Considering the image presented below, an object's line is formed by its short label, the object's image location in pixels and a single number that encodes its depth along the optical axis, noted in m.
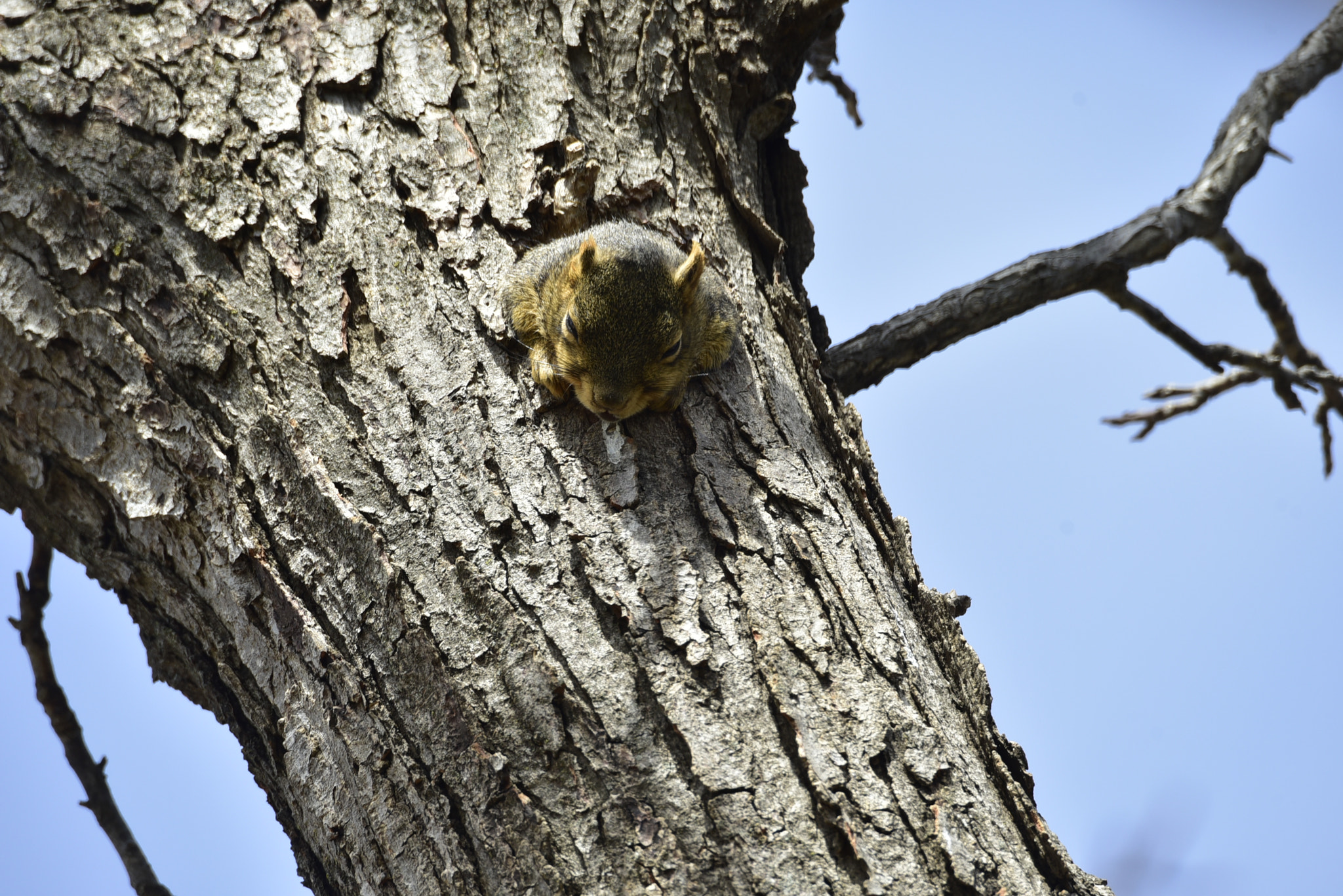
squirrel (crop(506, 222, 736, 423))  4.76
